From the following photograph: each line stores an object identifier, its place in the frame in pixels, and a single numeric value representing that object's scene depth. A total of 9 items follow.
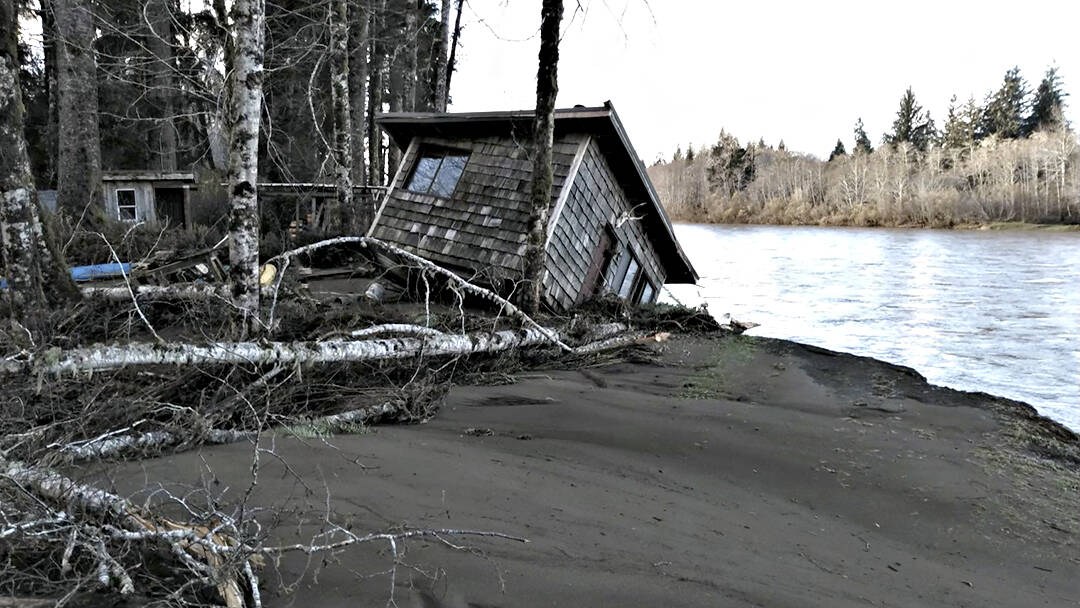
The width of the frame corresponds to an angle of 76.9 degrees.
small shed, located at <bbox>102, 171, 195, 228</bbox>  17.86
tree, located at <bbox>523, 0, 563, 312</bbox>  9.98
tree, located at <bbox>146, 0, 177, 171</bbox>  19.51
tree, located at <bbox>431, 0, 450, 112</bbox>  22.38
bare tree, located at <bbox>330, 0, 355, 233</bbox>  15.99
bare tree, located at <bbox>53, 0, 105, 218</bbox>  14.83
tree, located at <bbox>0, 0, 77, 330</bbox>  6.91
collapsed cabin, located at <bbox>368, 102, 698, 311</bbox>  11.88
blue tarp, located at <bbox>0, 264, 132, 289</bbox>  10.77
